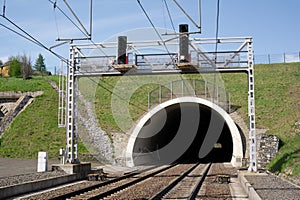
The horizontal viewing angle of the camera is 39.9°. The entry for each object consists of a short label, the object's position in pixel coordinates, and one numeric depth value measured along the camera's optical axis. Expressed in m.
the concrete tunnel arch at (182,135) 29.36
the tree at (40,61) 119.17
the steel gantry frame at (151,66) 19.52
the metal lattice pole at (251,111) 18.89
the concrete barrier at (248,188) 11.68
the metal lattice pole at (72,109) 20.06
